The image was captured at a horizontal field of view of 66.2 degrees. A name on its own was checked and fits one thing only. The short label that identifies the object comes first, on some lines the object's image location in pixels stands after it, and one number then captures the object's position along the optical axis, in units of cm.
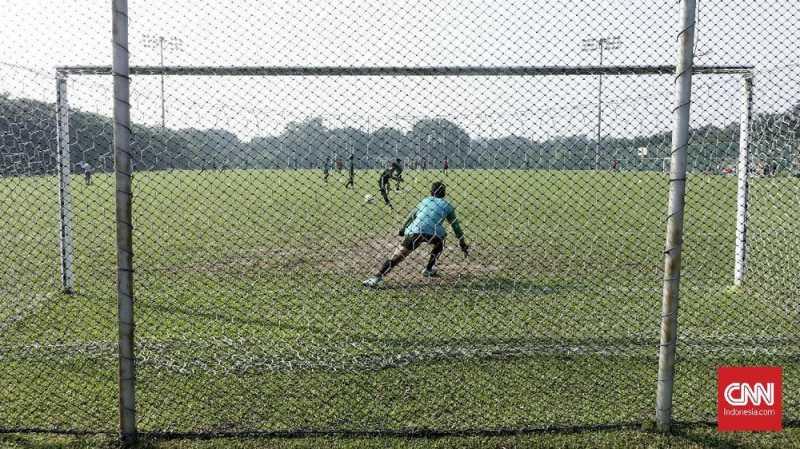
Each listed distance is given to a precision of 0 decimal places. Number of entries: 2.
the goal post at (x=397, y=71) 376
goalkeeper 800
